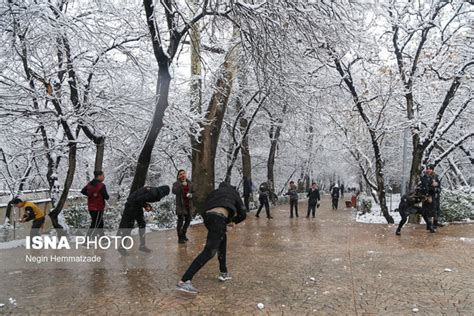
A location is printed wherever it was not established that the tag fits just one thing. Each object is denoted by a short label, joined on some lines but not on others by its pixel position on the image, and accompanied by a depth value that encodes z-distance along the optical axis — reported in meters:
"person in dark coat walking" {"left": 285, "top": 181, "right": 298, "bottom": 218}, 19.17
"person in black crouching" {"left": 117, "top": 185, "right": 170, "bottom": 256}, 8.10
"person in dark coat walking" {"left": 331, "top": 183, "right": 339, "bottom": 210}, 26.83
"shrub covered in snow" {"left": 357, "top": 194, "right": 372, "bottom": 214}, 21.27
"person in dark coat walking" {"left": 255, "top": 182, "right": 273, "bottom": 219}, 17.49
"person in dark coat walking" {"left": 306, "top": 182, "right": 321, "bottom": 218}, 18.80
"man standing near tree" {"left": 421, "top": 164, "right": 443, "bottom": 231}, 11.52
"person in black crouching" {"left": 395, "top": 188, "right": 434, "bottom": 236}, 11.45
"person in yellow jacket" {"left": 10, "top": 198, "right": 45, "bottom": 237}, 8.87
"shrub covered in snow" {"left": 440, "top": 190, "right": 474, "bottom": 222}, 14.84
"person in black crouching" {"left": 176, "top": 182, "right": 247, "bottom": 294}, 5.59
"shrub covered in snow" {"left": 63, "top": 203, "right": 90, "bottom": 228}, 12.73
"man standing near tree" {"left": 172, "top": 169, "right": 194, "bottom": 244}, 9.72
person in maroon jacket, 8.56
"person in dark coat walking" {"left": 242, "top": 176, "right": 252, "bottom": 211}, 19.89
